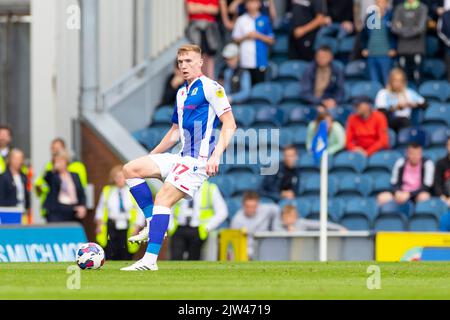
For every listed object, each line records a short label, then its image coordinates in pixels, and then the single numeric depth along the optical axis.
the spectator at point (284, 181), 21.41
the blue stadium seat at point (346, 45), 24.44
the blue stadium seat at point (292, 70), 24.20
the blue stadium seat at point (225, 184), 22.30
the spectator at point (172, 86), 23.88
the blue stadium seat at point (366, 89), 23.27
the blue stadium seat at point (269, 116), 23.06
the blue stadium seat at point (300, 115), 22.98
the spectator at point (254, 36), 23.80
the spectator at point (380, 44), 23.19
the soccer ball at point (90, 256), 13.92
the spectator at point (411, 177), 20.64
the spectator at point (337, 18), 24.56
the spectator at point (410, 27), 22.94
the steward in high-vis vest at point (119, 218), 20.56
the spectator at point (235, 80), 23.67
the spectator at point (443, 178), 20.61
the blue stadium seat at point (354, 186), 21.78
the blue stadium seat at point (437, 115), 22.52
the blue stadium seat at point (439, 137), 22.17
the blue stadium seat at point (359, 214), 21.19
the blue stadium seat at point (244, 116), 23.12
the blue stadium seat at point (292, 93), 23.81
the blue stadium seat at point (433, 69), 23.89
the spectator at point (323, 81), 22.72
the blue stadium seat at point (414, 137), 22.03
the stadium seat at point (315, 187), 21.88
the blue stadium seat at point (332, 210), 21.36
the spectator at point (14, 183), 20.81
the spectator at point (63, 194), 21.16
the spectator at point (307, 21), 23.98
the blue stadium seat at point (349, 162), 22.00
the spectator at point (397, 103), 22.20
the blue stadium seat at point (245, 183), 22.31
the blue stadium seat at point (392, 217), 20.73
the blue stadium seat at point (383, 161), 21.80
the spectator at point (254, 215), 20.36
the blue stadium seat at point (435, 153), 21.61
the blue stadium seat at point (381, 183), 21.62
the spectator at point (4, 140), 21.33
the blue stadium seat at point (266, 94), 23.88
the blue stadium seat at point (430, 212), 20.44
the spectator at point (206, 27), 24.36
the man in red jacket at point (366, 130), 21.64
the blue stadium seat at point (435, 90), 23.20
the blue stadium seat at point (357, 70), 23.97
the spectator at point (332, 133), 21.36
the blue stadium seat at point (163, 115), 23.62
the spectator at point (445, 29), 23.00
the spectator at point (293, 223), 20.28
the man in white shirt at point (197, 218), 20.23
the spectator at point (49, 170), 21.28
